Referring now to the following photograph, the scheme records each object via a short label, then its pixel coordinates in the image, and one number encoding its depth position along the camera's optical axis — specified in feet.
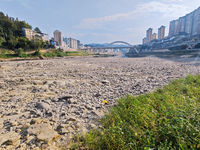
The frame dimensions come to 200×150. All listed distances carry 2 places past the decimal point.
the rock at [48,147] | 7.06
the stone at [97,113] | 10.77
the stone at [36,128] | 8.25
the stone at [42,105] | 12.38
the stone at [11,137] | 7.51
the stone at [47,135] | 7.57
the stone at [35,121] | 9.64
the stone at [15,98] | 14.52
